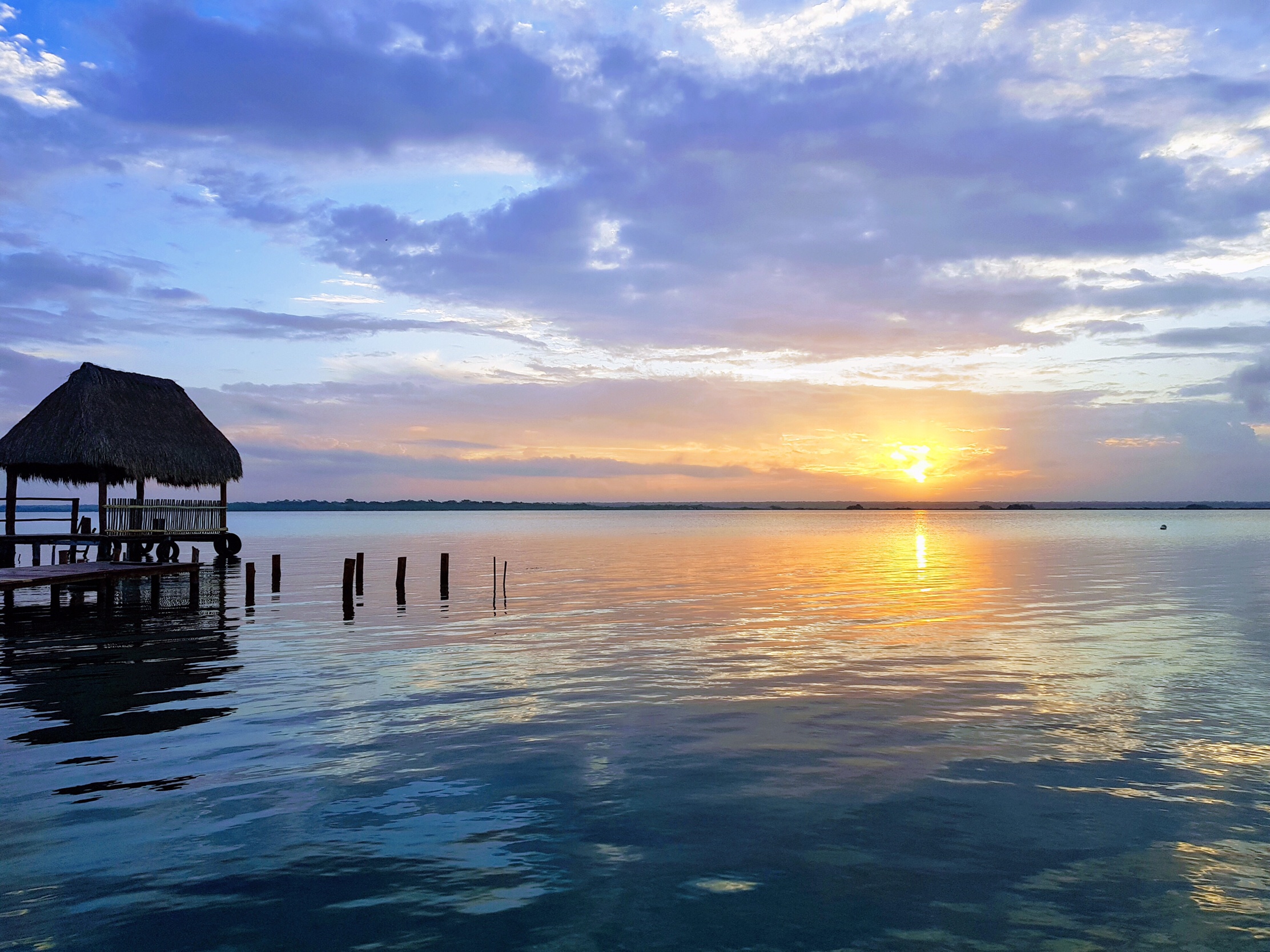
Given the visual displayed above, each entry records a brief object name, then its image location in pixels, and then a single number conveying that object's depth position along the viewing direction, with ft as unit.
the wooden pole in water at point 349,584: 91.20
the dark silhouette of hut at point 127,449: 107.34
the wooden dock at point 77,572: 78.54
